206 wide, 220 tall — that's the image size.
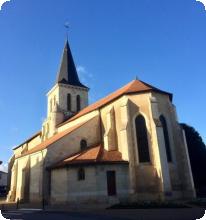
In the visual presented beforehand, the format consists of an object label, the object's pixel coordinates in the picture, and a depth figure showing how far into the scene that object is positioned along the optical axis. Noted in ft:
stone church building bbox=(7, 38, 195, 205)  64.39
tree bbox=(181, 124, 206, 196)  96.12
